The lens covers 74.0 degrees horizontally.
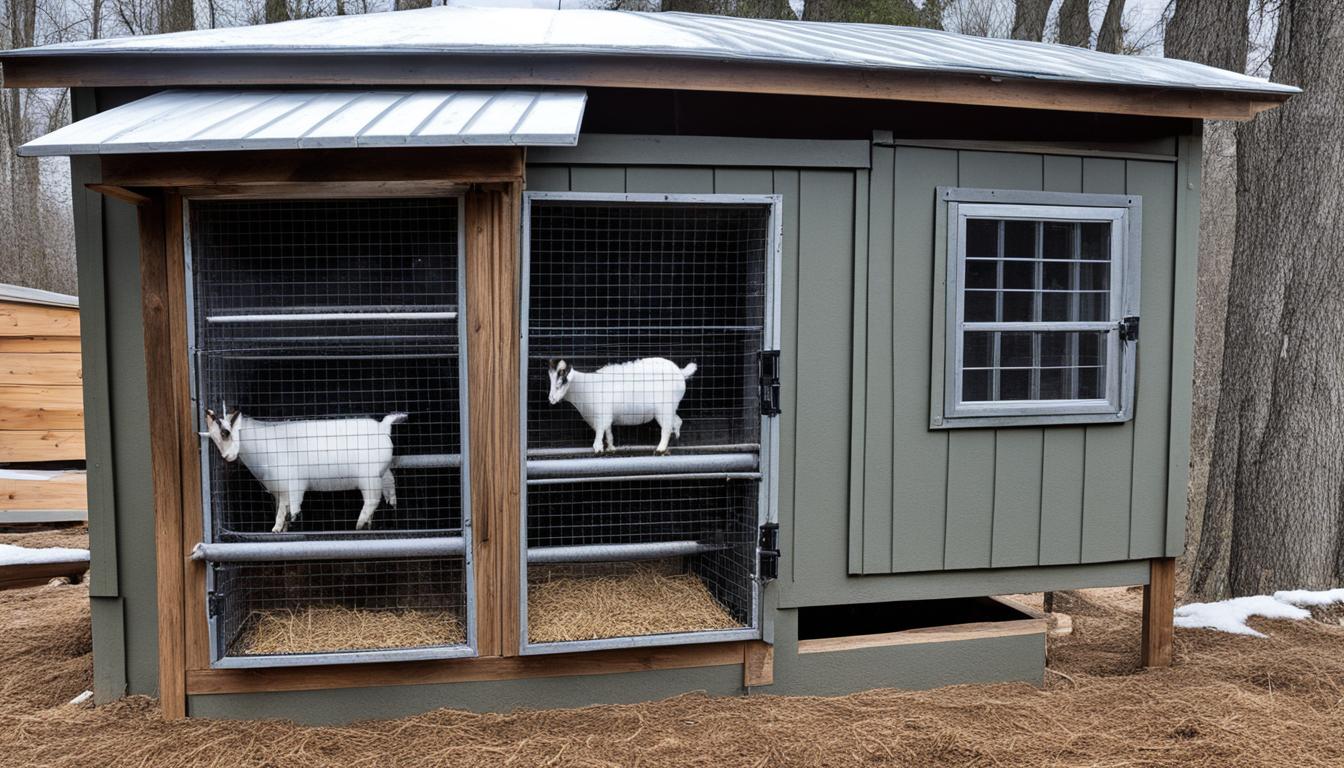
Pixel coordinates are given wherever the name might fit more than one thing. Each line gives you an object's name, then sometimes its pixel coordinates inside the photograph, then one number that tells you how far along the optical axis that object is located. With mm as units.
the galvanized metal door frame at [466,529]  3393
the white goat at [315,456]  3691
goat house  3438
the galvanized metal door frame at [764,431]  3518
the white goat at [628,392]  3967
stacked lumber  7340
